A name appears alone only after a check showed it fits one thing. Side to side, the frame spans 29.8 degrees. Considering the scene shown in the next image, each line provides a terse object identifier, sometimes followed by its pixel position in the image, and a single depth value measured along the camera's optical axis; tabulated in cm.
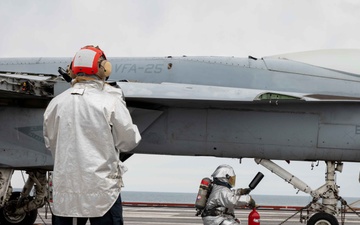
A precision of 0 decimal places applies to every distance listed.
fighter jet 1080
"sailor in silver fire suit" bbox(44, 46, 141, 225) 401
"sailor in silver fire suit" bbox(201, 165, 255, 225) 906
